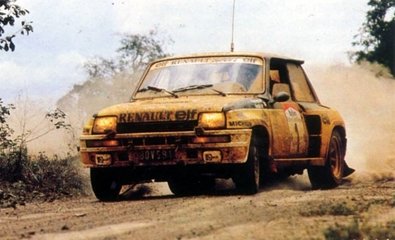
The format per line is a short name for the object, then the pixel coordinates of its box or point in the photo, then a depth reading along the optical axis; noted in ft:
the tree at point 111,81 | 96.37
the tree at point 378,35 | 162.82
